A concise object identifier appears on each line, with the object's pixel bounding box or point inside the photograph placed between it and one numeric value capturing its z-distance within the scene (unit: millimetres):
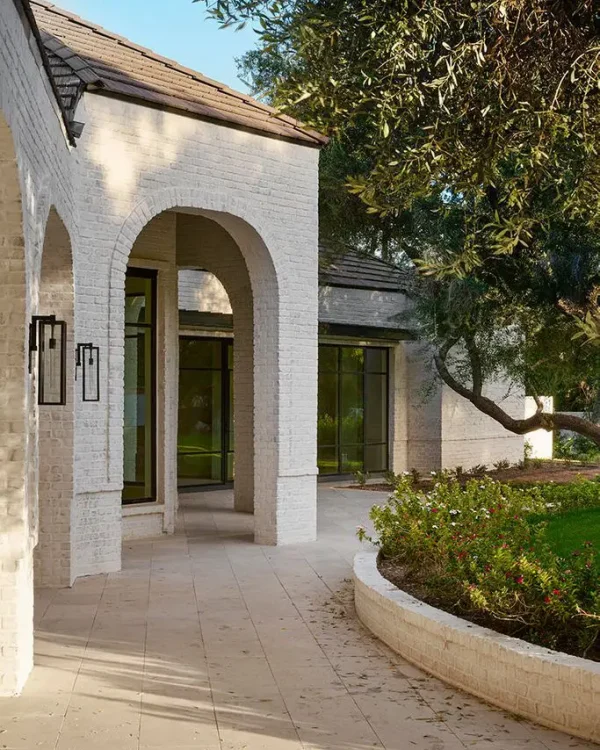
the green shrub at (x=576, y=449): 27438
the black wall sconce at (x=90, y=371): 10875
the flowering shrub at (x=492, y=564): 6855
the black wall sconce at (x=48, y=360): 7422
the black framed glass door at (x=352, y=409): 22672
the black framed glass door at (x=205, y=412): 20062
